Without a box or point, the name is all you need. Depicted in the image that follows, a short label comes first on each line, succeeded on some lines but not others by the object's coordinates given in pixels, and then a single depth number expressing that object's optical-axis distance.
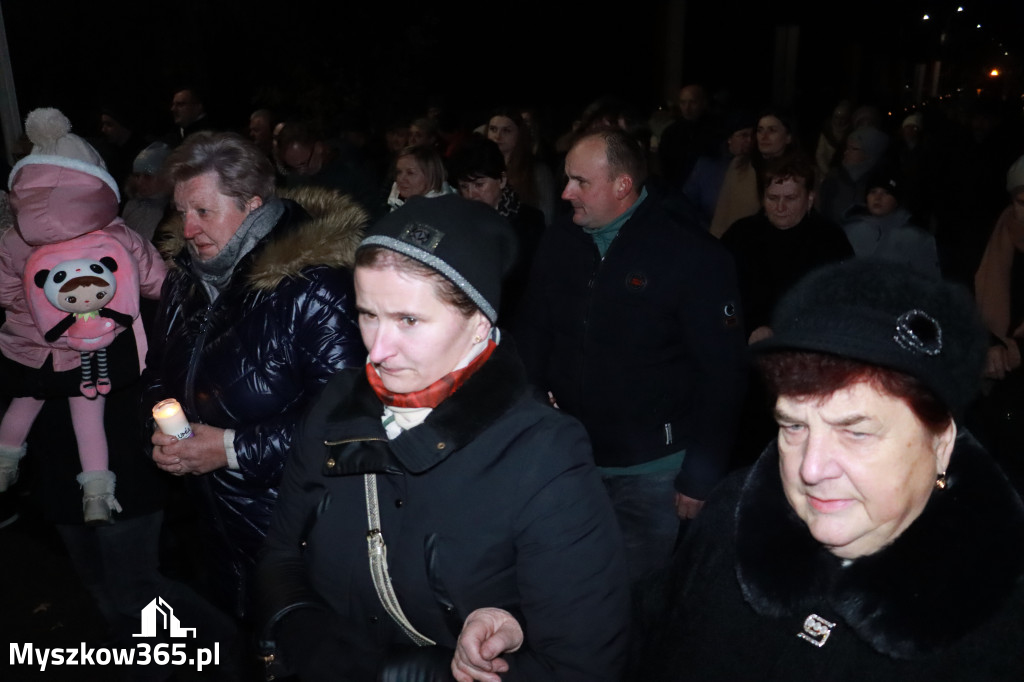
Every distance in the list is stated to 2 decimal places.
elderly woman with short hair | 2.60
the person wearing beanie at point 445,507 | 1.80
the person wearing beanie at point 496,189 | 5.07
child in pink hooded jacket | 3.17
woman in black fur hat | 1.41
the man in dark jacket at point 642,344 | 3.12
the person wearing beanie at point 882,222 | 5.02
